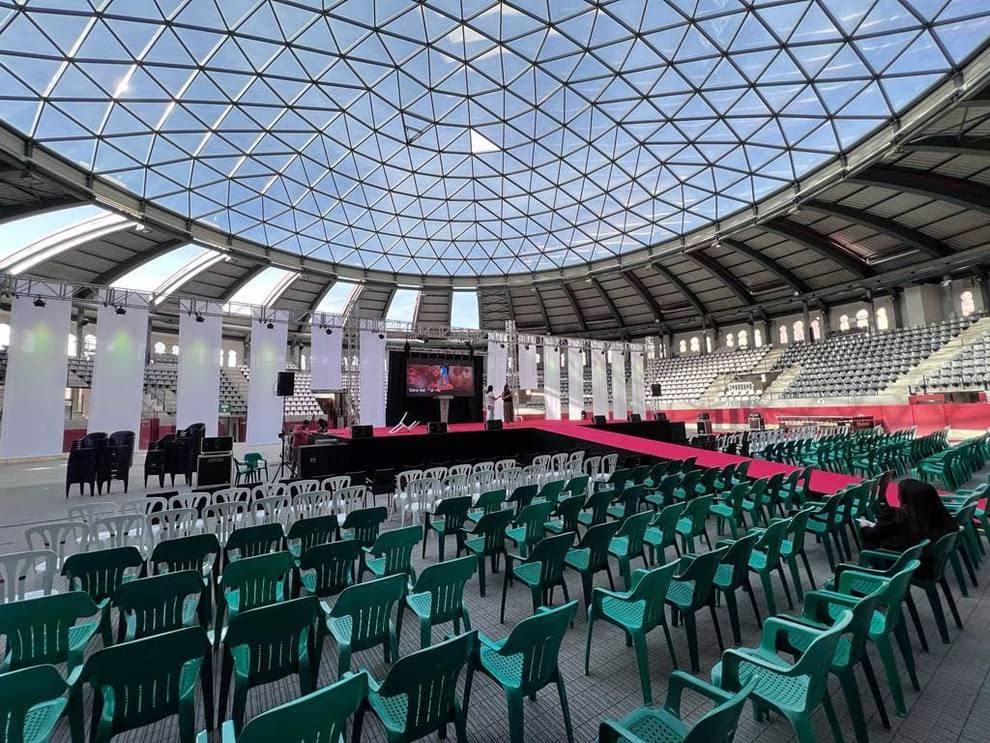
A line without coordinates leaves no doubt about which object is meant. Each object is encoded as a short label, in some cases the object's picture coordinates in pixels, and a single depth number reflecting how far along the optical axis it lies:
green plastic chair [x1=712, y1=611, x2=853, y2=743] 2.45
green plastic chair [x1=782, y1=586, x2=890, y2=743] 2.82
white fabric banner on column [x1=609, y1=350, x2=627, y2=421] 25.91
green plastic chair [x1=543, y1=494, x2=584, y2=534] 6.25
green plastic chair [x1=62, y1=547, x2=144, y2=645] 3.95
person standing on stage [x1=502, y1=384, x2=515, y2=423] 28.27
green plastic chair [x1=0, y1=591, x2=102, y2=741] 2.91
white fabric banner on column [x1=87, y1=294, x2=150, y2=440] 14.12
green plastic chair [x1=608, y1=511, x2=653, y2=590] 5.15
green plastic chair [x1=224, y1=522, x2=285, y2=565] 4.85
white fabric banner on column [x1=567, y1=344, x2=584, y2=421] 25.00
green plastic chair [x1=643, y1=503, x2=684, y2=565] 5.66
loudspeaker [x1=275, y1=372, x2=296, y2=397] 14.63
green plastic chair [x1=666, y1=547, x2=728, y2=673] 3.76
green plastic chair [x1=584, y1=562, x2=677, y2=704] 3.41
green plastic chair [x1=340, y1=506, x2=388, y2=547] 5.70
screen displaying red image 24.56
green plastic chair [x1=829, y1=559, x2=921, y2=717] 3.20
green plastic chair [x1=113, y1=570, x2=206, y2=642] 3.30
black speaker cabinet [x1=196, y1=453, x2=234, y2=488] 12.14
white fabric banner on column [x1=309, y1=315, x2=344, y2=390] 19.33
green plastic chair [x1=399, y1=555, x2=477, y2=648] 3.56
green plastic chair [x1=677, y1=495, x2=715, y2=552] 6.17
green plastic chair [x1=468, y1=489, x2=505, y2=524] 7.14
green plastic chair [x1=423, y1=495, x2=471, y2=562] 6.37
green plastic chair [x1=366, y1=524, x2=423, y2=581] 4.77
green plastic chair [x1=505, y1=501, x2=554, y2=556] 5.89
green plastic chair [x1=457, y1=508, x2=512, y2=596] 5.48
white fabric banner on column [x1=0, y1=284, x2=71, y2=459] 12.50
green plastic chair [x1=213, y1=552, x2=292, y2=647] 3.81
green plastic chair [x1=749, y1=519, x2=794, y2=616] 4.56
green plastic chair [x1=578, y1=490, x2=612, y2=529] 6.76
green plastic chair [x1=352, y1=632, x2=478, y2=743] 2.20
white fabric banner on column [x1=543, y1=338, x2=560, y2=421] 25.16
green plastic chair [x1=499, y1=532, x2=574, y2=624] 4.41
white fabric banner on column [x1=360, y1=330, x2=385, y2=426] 20.41
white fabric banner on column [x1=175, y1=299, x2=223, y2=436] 15.82
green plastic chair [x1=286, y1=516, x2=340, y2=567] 5.33
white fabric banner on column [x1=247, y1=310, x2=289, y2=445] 16.98
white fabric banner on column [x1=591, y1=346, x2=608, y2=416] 25.47
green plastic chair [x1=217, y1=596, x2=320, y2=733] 2.70
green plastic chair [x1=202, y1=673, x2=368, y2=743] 1.62
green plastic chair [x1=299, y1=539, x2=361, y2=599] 4.29
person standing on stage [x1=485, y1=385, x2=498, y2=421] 21.16
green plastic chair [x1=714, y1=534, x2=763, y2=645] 4.19
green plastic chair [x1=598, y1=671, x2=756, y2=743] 1.75
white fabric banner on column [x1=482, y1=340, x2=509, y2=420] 23.80
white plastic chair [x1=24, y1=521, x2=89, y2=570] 4.84
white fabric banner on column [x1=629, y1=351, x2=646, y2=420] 27.28
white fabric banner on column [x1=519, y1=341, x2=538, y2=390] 24.95
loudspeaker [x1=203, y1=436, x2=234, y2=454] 12.43
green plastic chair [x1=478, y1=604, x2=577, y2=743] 2.66
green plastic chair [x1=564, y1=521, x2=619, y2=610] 4.79
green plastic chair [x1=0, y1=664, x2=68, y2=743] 1.96
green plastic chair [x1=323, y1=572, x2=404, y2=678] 3.17
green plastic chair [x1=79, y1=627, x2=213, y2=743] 2.27
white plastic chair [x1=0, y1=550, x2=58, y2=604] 3.79
